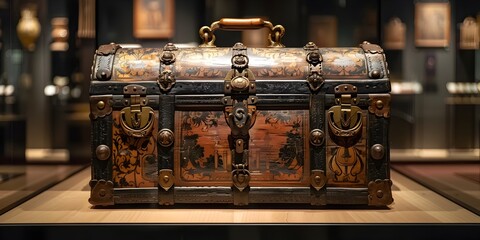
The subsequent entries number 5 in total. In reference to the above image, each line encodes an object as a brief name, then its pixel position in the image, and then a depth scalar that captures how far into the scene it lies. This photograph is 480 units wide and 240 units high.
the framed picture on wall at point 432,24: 2.23
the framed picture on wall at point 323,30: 2.42
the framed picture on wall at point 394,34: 2.37
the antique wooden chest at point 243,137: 1.88
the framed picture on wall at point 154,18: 2.42
